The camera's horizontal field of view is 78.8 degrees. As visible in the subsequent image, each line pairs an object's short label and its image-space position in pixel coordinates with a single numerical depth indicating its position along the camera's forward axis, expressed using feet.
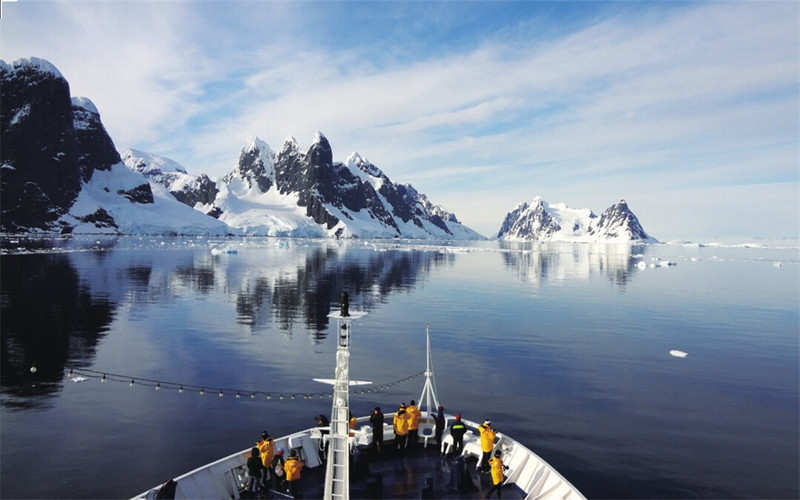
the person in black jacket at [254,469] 49.67
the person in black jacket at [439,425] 61.16
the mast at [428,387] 66.17
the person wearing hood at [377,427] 57.88
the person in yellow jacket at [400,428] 59.41
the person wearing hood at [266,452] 50.57
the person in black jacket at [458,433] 58.34
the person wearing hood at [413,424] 60.18
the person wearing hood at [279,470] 49.90
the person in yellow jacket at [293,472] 48.91
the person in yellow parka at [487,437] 54.03
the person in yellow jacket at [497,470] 49.32
